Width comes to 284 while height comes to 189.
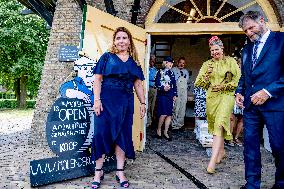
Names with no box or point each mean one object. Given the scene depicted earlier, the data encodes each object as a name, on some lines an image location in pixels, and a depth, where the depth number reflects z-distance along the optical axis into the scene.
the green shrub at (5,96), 47.59
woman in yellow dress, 4.61
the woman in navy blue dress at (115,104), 3.92
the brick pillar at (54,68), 6.75
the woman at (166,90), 7.86
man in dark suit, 3.46
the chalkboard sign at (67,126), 4.01
